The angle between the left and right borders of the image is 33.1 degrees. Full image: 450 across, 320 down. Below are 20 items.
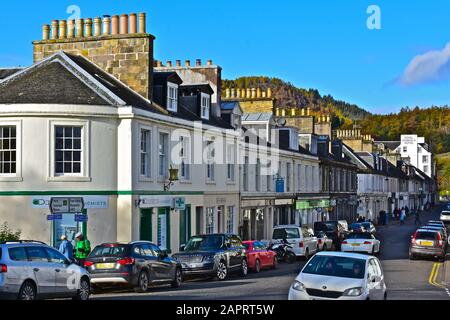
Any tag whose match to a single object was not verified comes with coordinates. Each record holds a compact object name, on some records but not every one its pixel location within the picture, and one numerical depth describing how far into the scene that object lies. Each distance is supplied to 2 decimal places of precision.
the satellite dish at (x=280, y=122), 53.73
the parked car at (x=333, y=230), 45.91
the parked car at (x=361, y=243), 39.12
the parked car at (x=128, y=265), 21.53
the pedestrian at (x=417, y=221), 75.38
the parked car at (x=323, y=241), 41.12
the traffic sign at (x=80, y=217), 25.91
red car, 30.05
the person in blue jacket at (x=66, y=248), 24.02
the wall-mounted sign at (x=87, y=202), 28.66
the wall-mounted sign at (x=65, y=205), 25.47
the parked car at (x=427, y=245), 37.09
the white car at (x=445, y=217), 80.25
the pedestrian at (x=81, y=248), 24.97
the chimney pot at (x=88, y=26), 35.00
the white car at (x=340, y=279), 15.44
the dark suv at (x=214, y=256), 26.09
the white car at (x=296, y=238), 37.12
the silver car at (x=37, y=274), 16.94
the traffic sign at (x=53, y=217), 25.45
